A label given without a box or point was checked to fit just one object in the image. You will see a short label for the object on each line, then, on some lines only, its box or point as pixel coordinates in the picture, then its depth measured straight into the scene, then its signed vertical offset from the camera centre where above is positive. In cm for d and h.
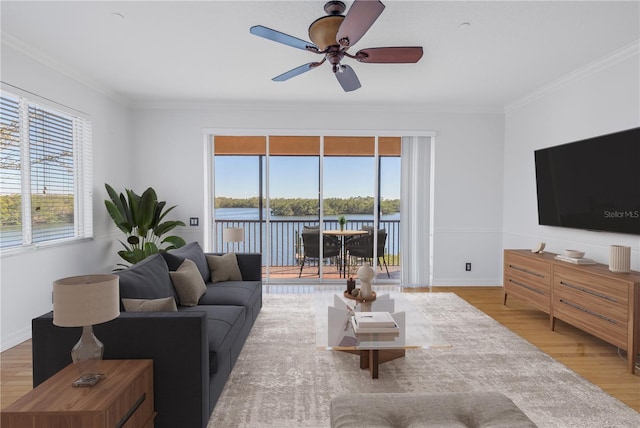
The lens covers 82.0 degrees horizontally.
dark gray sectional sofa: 200 -77
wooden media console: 297 -80
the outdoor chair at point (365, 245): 606 -57
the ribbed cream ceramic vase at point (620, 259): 324 -42
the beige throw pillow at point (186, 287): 317 -67
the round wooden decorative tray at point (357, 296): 332 -79
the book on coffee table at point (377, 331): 268 -88
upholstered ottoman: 150 -86
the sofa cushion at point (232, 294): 336 -82
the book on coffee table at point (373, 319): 269 -81
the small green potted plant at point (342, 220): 632 -18
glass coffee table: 258 -92
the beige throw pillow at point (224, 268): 415 -66
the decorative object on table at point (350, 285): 342 -70
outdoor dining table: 612 -45
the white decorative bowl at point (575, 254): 379 -44
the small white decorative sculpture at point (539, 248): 445 -45
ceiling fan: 227 +118
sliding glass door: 608 +36
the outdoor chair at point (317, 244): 607 -56
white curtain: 591 -2
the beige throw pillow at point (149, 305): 229 -60
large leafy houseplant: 479 -9
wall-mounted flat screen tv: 340 +30
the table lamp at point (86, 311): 172 -49
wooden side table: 151 -83
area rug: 235 -128
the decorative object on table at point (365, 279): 325 -62
